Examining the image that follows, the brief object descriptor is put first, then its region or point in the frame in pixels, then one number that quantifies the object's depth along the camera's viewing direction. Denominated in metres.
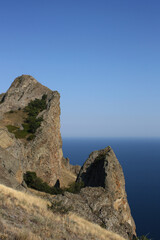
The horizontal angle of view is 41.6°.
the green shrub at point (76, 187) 33.66
